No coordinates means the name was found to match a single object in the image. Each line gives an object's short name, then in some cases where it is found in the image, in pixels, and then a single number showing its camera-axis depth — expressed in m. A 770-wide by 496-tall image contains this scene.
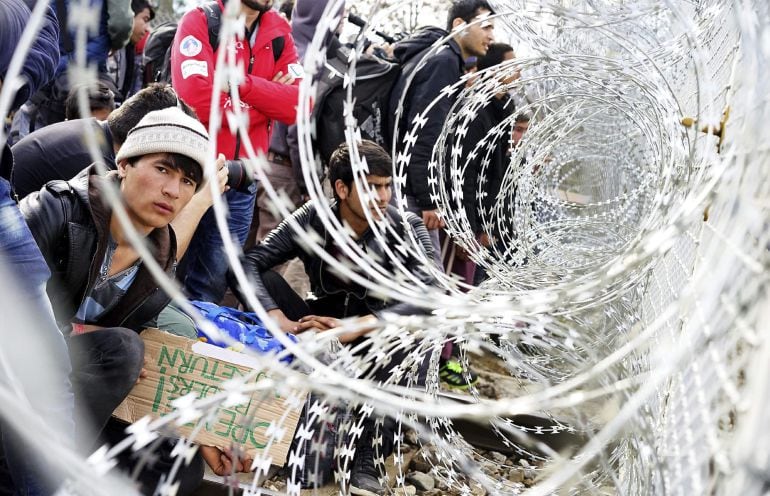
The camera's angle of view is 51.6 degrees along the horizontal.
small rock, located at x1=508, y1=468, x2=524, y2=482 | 4.12
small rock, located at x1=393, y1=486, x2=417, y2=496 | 3.73
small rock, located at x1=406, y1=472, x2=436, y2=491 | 3.90
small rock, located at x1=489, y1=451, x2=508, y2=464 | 4.30
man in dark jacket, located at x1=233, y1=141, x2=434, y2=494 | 3.96
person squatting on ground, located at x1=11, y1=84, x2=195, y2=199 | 3.59
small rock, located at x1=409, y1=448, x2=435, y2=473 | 4.11
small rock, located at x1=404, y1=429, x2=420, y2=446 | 4.27
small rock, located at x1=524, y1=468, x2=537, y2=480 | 3.88
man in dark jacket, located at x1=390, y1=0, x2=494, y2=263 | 5.00
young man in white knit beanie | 2.81
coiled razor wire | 1.25
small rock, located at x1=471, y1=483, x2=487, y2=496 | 3.82
